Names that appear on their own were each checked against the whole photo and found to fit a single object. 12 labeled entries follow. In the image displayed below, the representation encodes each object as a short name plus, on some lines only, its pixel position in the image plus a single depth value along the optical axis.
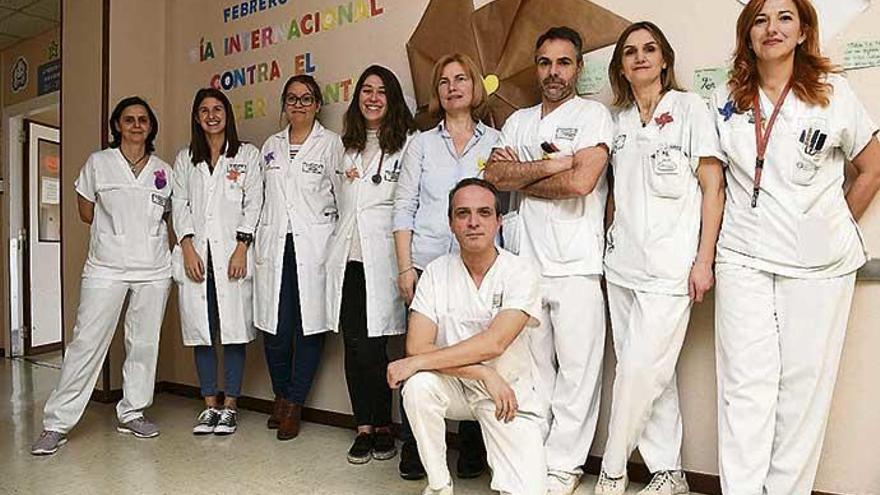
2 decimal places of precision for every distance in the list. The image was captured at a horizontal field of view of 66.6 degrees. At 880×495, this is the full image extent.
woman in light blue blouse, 2.33
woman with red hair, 1.84
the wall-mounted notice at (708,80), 2.15
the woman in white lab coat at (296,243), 2.79
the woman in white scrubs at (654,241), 2.02
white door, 5.31
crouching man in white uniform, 1.94
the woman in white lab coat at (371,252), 2.57
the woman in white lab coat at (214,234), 2.96
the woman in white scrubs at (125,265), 2.80
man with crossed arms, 2.15
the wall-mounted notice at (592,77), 2.37
